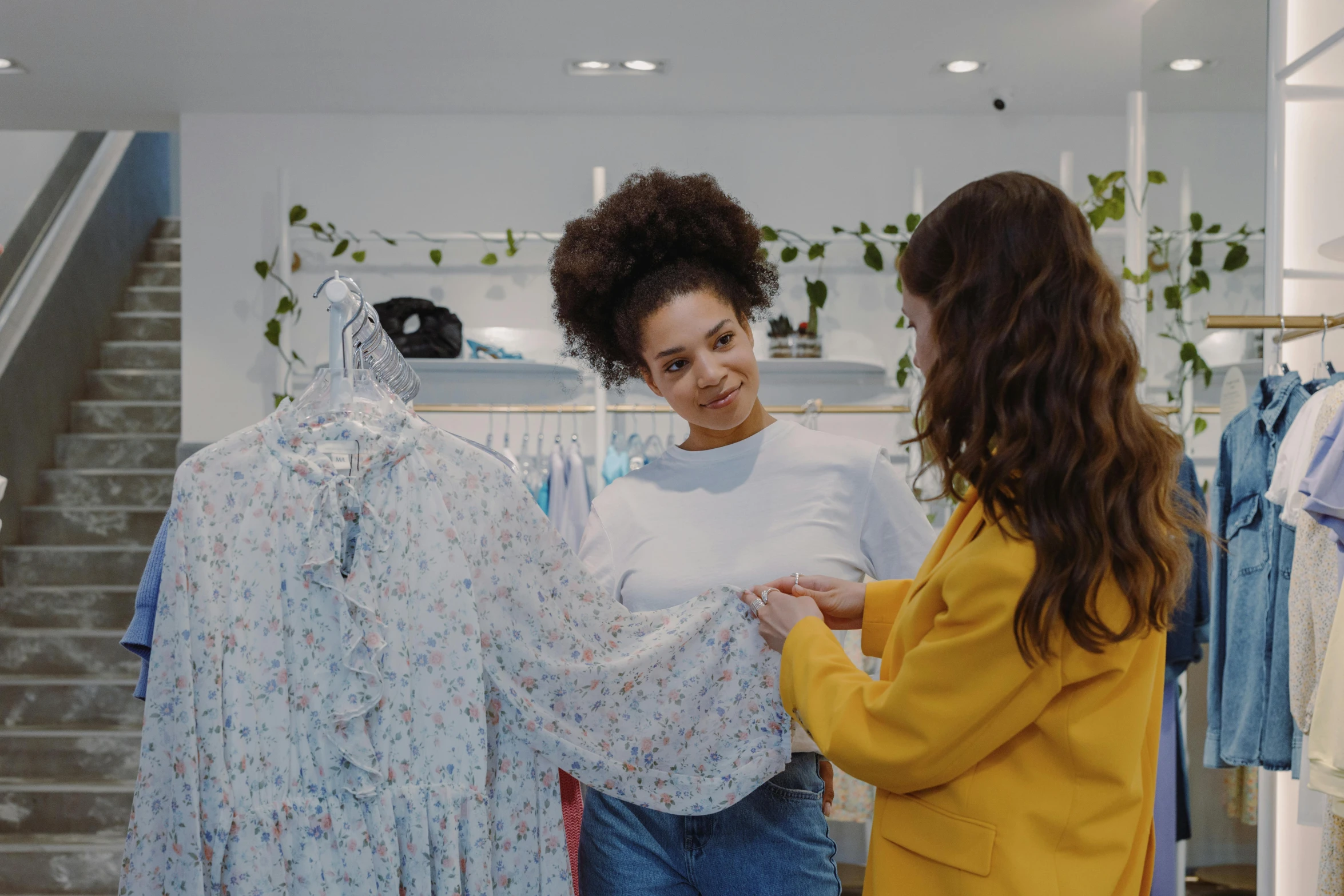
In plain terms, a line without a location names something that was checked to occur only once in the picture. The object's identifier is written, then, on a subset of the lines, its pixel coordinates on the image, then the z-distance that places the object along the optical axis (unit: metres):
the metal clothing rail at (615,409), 4.34
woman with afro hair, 1.52
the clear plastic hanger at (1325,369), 2.47
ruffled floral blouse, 1.37
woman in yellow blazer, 1.04
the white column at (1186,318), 3.58
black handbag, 4.32
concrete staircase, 4.16
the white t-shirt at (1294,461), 2.31
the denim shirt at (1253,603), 2.48
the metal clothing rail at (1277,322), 2.47
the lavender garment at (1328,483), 2.07
